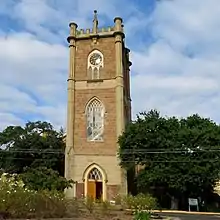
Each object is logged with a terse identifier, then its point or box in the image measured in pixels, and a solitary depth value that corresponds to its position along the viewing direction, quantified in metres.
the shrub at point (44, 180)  29.17
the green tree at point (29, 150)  39.91
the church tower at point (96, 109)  36.50
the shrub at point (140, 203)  20.12
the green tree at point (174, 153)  31.59
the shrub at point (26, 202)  14.85
